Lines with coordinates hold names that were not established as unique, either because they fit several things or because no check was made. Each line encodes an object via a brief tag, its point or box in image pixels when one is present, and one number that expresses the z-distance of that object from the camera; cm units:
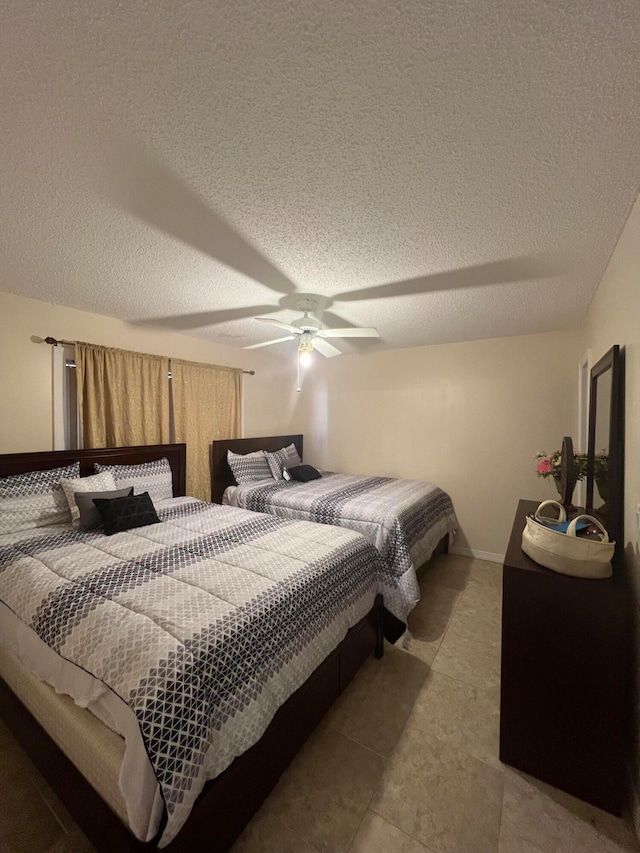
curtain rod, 254
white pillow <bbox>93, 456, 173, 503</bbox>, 276
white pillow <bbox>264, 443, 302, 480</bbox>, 404
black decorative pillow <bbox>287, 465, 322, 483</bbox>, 395
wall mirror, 150
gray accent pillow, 219
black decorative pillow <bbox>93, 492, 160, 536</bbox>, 216
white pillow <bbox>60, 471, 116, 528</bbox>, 229
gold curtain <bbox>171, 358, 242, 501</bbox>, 351
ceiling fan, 238
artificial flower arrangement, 223
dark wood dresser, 123
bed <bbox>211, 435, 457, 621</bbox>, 243
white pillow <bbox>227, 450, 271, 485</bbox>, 374
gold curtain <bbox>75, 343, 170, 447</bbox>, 280
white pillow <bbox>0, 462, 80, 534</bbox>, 208
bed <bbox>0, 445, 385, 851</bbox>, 95
